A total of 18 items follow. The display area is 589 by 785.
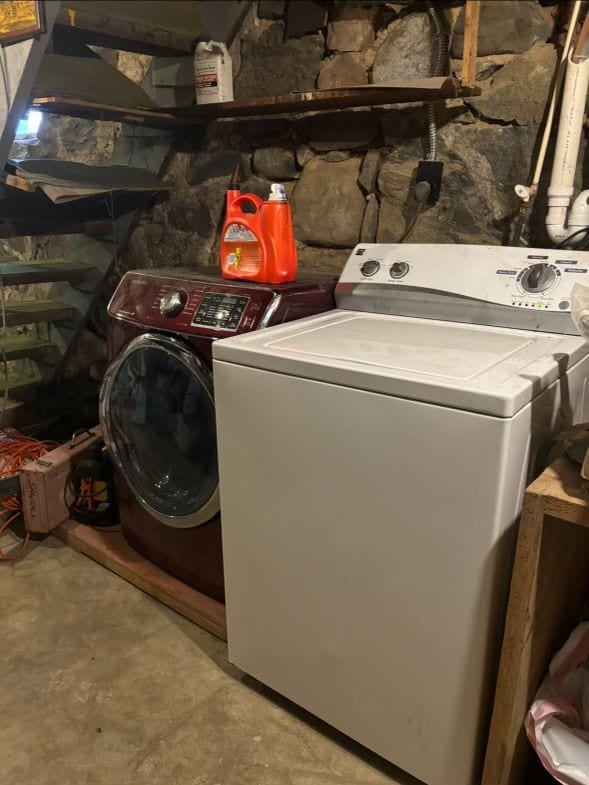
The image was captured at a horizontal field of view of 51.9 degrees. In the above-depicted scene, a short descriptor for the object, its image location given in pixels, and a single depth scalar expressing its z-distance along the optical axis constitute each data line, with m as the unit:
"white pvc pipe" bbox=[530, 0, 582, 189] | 1.39
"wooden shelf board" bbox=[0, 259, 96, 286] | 2.21
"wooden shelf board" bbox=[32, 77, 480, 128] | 1.56
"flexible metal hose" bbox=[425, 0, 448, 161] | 1.59
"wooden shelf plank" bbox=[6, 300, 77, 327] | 2.34
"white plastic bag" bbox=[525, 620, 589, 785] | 1.06
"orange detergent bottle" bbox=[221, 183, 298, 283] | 1.56
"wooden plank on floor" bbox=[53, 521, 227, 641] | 1.69
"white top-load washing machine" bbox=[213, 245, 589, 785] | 1.00
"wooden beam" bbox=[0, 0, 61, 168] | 1.27
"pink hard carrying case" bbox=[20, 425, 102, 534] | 2.03
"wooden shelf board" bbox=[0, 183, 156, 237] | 2.08
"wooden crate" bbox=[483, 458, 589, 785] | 0.96
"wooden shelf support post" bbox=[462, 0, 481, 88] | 1.47
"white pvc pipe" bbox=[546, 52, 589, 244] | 1.42
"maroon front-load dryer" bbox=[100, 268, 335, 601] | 1.49
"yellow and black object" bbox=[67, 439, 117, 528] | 2.07
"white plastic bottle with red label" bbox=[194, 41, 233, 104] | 1.86
